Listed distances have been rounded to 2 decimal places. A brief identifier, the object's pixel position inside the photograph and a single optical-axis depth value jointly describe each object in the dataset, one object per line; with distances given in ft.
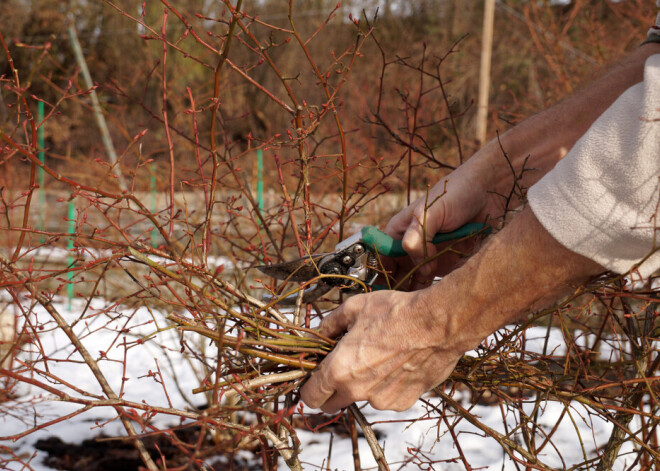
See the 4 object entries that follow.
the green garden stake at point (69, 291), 23.81
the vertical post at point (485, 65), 27.29
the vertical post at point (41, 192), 27.30
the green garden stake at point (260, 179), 12.17
